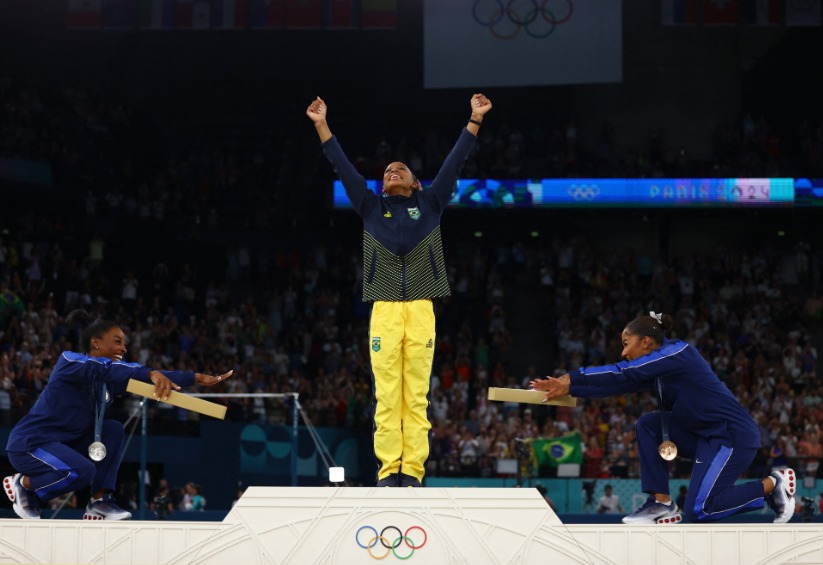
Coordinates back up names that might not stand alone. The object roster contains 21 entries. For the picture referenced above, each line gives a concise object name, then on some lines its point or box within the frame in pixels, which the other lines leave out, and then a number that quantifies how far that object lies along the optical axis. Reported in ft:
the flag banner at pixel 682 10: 87.61
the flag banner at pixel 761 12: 86.84
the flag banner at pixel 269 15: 88.07
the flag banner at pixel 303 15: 88.22
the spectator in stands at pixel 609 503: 61.72
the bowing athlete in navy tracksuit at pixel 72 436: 25.71
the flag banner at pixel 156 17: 87.61
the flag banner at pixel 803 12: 85.77
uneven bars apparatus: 23.82
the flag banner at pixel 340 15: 88.38
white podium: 20.99
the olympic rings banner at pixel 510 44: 85.87
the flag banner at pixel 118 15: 86.84
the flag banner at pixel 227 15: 88.07
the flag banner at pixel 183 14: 87.71
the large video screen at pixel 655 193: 90.48
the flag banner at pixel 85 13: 86.69
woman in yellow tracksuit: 25.85
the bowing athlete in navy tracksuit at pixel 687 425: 24.75
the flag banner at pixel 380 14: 87.76
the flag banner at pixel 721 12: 87.30
